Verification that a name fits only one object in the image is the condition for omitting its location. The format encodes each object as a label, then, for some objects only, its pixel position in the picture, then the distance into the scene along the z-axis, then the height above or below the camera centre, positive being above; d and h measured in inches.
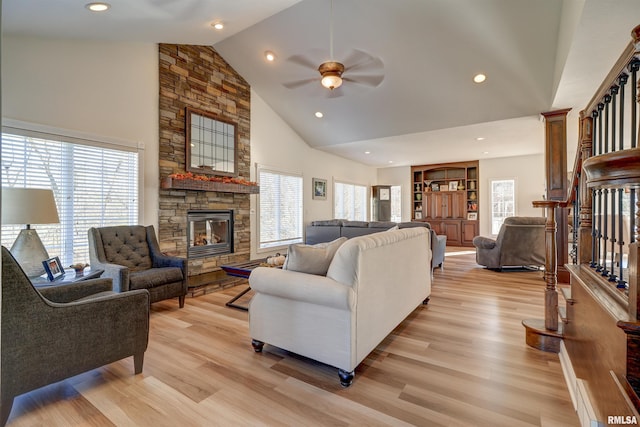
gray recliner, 221.3 -21.3
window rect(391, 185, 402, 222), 420.8 +13.2
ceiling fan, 189.2 +89.7
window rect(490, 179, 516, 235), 348.8 +13.4
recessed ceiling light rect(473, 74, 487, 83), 183.9 +77.4
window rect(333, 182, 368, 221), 352.4 +13.8
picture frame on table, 103.3 -18.1
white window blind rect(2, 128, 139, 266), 131.6 +14.8
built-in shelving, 369.4 +15.4
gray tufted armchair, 129.9 -21.6
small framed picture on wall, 311.0 +24.1
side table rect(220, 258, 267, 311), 139.9 -25.7
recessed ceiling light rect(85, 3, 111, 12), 113.6 +74.0
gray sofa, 212.7 -14.0
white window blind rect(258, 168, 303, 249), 254.7 +3.6
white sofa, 84.2 -26.2
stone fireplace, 183.0 +30.7
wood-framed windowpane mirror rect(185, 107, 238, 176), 194.9 +44.7
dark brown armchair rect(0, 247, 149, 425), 68.0 -28.6
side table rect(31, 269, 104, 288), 98.7 -21.6
